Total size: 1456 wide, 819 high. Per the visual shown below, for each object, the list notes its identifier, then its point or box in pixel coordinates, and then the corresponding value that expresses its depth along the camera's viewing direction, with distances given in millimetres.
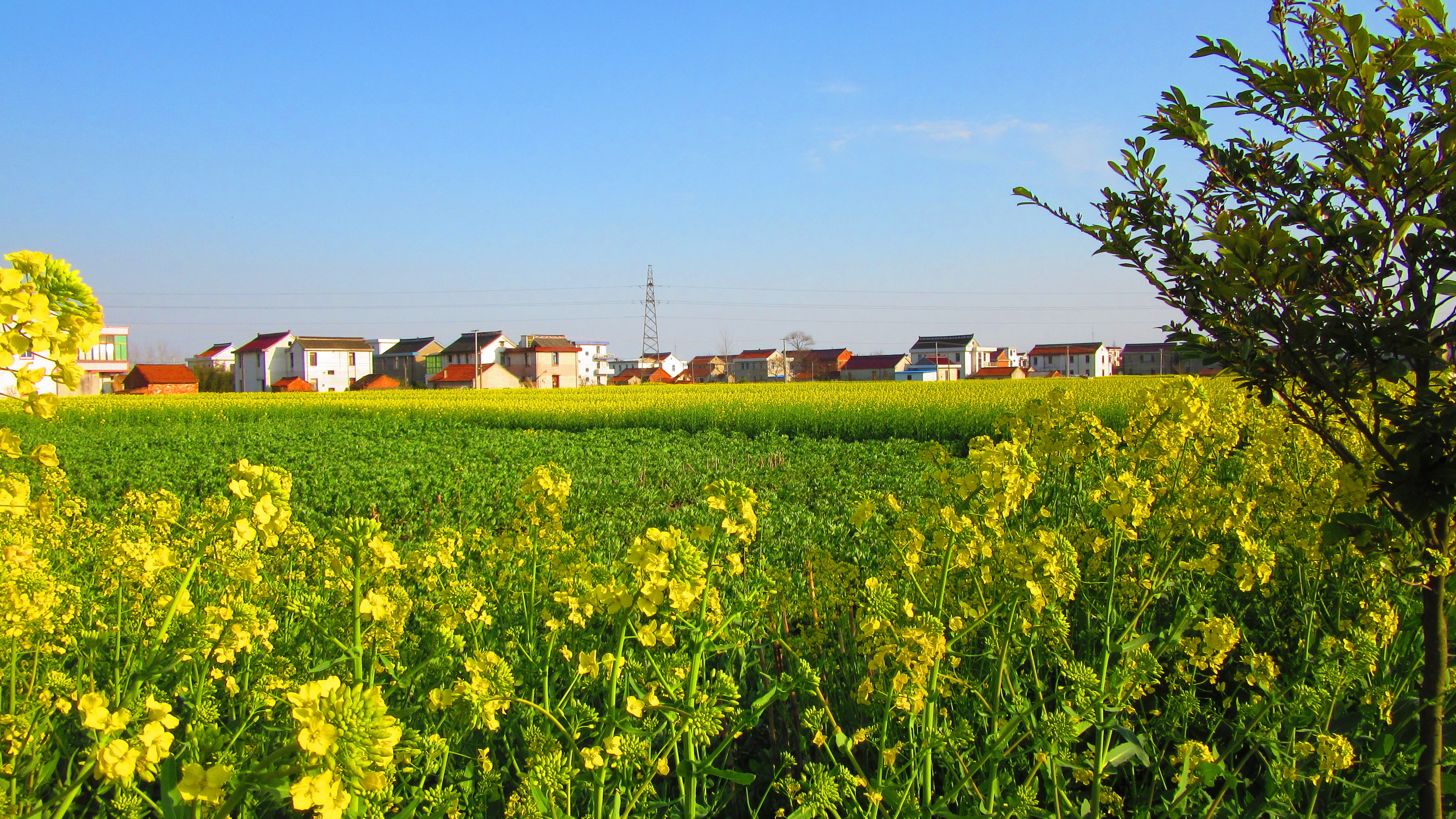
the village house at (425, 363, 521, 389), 64250
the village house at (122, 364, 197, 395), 58000
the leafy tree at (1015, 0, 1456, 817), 1837
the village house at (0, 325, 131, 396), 53750
